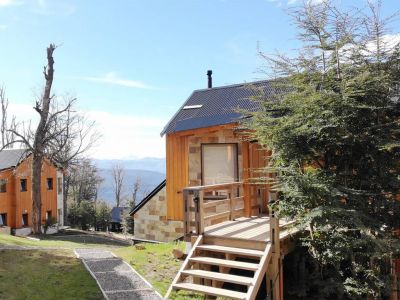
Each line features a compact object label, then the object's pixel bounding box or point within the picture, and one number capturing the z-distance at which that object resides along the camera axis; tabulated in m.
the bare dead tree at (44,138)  20.11
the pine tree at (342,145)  6.47
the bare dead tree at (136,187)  44.84
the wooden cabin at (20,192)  28.30
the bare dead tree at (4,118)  24.13
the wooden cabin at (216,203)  6.81
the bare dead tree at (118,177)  53.29
